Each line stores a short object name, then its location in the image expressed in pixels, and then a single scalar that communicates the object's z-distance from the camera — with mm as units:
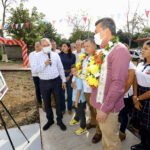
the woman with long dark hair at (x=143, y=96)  2119
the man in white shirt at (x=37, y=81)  3868
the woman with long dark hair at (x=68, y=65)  3608
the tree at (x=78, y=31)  28375
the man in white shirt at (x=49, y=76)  2830
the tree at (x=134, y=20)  19434
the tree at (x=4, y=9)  17156
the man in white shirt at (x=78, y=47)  4301
